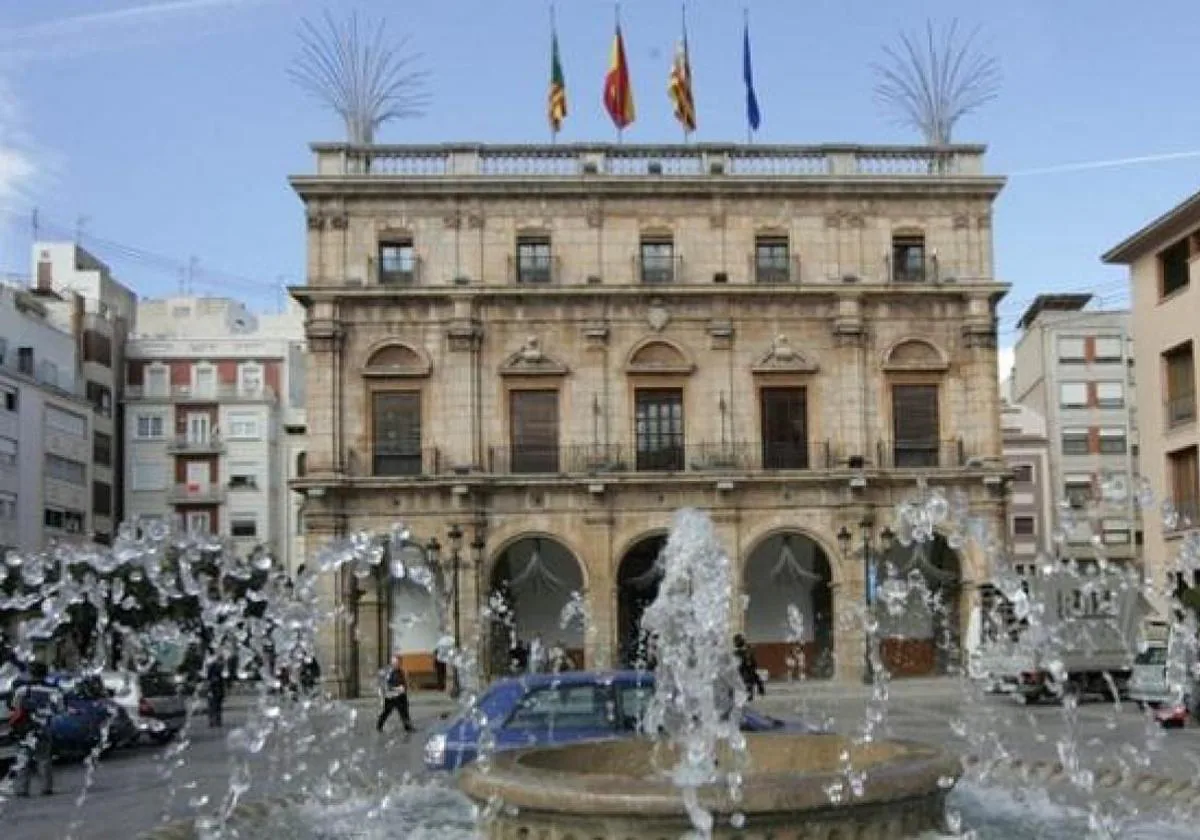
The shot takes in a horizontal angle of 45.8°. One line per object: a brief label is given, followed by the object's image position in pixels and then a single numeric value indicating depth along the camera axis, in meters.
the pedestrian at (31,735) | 16.47
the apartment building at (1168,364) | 35.19
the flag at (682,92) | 38.25
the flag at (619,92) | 37.81
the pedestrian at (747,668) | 27.37
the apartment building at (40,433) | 52.31
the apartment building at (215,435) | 61.31
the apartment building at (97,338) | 58.94
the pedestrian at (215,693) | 27.91
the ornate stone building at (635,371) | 35.41
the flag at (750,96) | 38.53
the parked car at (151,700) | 23.84
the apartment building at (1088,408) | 61.12
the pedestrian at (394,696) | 22.09
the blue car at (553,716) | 12.00
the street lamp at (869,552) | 35.25
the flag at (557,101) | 38.09
